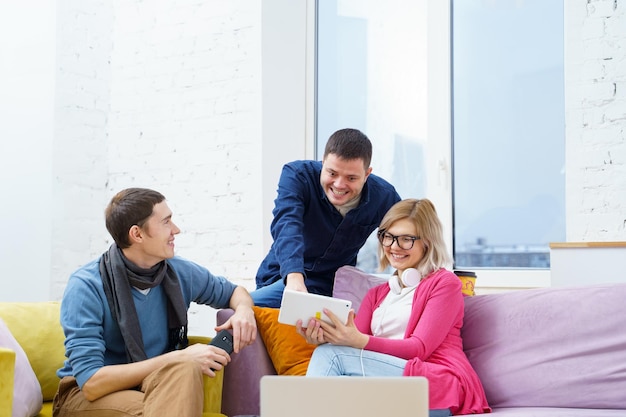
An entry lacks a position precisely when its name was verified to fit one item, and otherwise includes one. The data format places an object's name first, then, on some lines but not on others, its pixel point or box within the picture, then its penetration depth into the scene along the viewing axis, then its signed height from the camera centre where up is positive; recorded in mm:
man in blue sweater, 2301 -306
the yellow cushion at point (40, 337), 2715 -378
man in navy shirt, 2873 +66
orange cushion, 2730 -402
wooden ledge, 2945 -48
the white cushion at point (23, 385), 2400 -484
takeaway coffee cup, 3121 -193
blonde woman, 2412 -308
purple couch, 2471 -399
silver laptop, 1528 -321
